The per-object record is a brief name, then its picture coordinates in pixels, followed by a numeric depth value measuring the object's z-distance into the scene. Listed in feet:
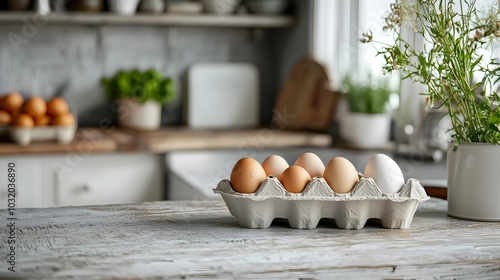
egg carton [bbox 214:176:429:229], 4.07
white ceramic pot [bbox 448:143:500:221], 4.43
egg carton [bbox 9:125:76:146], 10.00
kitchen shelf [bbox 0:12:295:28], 11.09
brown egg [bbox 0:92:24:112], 10.32
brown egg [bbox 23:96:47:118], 10.11
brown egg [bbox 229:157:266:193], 4.10
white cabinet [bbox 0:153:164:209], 9.84
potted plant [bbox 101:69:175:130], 11.72
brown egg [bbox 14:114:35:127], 9.85
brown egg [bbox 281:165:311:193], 4.09
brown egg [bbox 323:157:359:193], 4.12
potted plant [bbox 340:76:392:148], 10.69
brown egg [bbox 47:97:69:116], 10.19
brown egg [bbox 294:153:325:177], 4.33
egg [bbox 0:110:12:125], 10.06
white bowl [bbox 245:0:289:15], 12.34
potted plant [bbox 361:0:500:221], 4.33
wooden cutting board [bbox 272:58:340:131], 11.52
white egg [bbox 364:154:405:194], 4.18
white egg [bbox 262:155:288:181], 4.30
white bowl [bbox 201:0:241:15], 12.21
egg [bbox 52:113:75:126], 10.07
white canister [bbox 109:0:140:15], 11.51
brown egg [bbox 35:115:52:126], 10.09
